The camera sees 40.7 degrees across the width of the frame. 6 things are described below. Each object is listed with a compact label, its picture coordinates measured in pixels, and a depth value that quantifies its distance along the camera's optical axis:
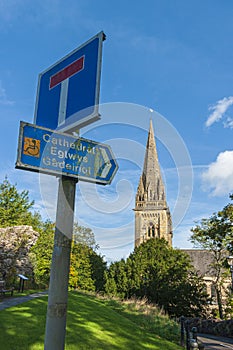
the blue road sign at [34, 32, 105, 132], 2.50
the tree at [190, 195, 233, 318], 25.77
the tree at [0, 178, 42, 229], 38.38
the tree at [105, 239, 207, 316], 32.34
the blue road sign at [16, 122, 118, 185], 2.44
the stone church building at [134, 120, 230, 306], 75.69
